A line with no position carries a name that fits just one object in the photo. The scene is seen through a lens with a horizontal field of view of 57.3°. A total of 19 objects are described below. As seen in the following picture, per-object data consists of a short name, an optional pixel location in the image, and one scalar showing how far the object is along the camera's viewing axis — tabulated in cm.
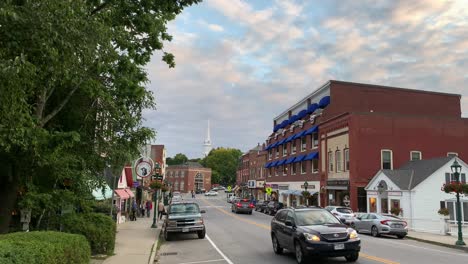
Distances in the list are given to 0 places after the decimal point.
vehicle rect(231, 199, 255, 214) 4753
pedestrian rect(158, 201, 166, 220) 3664
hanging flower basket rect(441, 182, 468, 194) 2162
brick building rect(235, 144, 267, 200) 8550
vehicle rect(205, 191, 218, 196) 12271
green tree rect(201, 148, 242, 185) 17400
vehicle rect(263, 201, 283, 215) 4672
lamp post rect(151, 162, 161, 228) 2678
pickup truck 2058
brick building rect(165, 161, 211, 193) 15412
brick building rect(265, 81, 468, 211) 3962
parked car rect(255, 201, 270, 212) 5244
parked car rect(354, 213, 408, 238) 2367
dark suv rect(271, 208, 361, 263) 1152
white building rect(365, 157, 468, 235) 2972
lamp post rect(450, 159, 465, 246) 1933
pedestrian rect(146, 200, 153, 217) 4055
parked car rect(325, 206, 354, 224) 2916
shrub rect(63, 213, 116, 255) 1314
